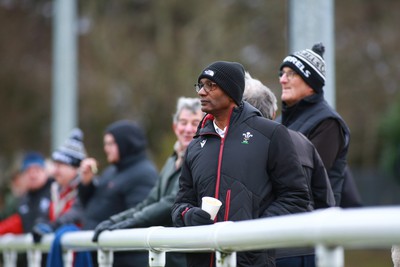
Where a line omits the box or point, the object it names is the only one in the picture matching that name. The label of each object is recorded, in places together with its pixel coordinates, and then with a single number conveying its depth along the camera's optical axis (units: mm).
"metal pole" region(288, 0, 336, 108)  14195
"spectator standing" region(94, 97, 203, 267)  12547
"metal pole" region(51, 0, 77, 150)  25547
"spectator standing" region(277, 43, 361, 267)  11578
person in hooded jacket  15078
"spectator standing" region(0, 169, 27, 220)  24364
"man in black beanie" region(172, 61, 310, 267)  9234
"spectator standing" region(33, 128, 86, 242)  17766
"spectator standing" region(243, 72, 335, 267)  10234
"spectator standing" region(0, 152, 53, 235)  20344
